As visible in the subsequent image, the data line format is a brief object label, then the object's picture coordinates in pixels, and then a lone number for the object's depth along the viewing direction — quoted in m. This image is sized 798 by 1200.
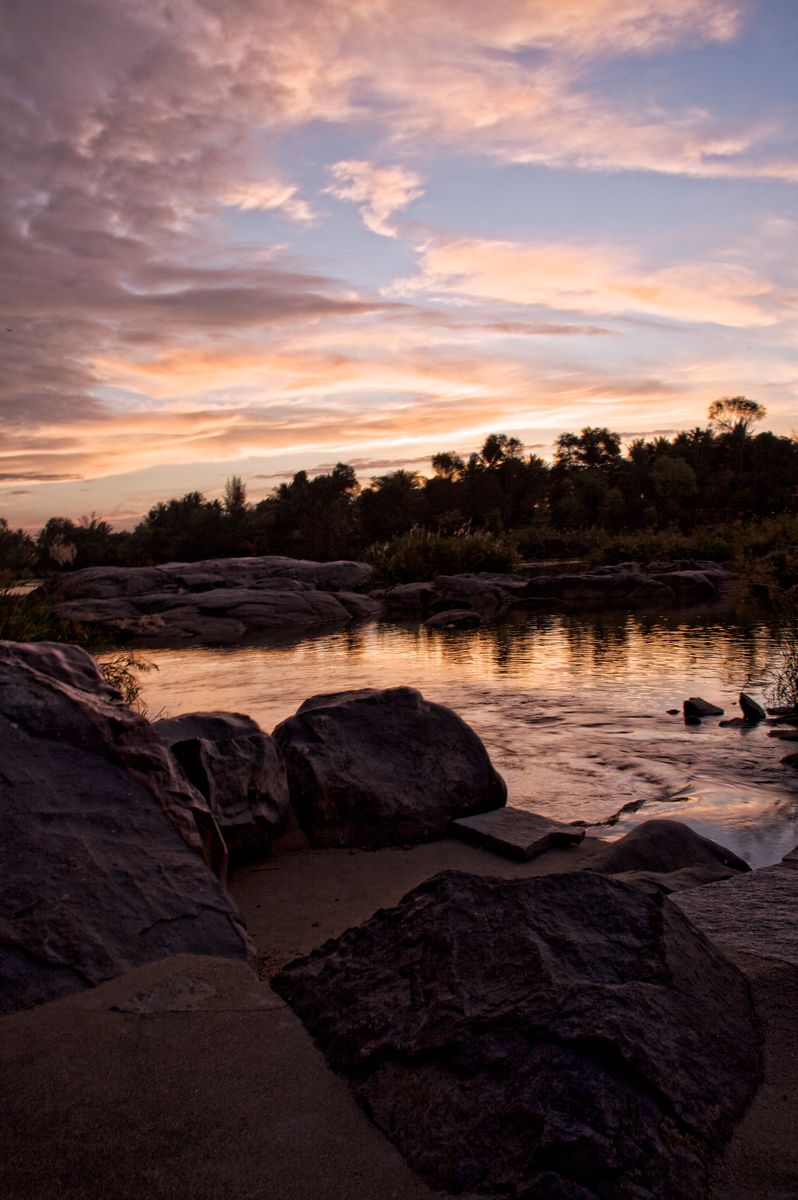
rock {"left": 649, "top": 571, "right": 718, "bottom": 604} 22.06
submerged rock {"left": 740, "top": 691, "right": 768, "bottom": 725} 8.30
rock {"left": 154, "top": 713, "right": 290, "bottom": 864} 4.49
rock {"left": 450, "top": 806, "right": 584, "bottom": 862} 4.69
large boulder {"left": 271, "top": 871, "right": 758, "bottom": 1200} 1.85
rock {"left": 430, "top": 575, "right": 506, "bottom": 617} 22.19
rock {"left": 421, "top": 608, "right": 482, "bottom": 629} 19.30
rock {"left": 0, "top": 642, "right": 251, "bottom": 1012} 2.76
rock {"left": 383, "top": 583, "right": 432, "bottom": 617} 23.27
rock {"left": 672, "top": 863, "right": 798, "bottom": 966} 2.80
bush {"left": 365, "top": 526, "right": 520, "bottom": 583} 28.56
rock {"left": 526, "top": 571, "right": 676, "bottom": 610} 21.80
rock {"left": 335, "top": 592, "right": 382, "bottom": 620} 23.67
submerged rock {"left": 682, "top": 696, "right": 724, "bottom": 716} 8.59
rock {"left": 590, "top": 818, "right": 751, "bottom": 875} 4.48
